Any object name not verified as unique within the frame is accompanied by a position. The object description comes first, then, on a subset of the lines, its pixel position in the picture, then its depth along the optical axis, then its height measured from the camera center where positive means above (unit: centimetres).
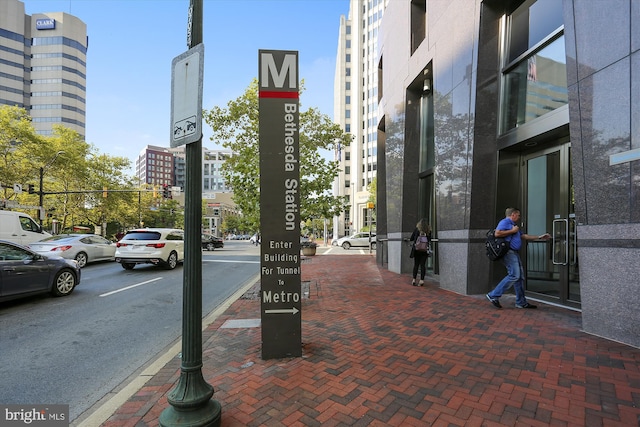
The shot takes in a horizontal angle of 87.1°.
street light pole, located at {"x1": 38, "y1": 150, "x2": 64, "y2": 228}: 2452 +204
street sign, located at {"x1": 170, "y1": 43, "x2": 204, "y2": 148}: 264 +100
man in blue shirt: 602 -71
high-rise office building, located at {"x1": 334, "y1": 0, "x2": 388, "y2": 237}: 6769 +2329
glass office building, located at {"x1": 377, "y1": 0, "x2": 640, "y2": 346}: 427 +150
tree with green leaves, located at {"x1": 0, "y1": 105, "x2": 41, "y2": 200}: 2553 +564
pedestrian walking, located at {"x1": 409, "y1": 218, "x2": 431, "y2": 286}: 873 -66
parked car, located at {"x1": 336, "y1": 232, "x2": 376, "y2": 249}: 3222 -200
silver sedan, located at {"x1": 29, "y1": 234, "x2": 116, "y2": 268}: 1246 -107
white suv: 1275 -110
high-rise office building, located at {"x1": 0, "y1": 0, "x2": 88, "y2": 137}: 7362 +3543
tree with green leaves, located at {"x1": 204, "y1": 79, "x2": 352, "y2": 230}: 835 +155
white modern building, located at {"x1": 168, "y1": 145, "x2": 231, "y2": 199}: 13000 +1944
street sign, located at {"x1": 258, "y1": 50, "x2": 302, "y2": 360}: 401 -7
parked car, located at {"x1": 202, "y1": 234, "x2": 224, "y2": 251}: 3144 -222
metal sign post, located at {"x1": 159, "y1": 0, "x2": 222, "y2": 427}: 260 -21
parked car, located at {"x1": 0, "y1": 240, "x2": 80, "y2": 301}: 666 -116
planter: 2262 -207
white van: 1267 -34
